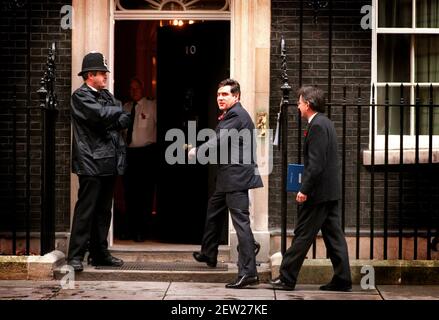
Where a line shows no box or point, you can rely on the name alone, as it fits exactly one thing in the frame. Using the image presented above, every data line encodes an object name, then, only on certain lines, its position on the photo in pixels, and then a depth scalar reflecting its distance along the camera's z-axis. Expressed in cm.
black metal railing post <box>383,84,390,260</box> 1766
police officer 1773
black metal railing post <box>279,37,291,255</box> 1780
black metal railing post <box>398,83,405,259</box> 1756
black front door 2098
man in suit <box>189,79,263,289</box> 1692
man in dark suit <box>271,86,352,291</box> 1628
